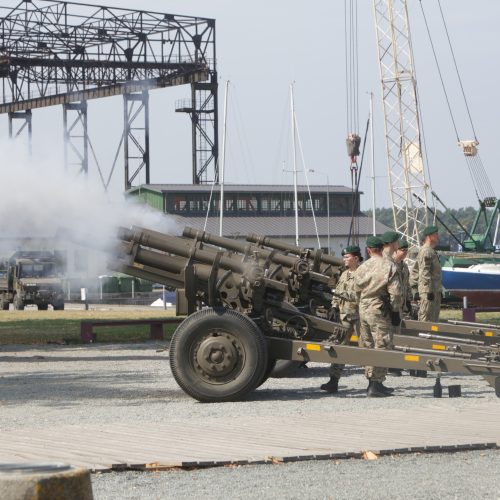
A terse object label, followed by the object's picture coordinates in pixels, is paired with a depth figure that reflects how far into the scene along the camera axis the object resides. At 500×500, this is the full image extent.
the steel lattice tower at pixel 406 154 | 74.00
